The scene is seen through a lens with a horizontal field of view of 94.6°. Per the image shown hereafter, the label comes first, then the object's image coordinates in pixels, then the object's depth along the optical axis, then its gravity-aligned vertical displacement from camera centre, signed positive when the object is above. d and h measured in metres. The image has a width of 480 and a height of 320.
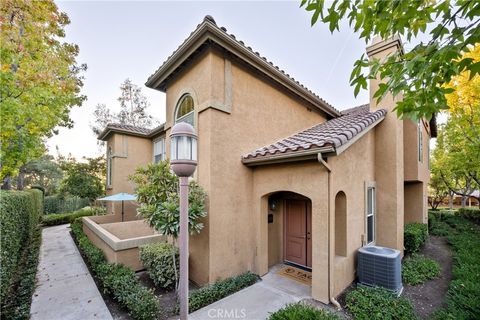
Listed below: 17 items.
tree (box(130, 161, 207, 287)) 5.93 -1.02
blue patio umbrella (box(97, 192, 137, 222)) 11.71 -1.78
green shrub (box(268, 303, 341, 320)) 3.97 -2.77
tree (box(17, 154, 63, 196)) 28.86 -1.36
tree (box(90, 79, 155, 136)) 26.44 +6.37
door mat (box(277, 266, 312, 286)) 6.86 -3.64
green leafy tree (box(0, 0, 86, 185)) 6.52 +3.21
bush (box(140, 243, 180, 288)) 6.34 -2.95
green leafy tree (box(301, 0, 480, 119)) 2.67 +1.61
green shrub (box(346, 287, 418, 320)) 4.91 -3.33
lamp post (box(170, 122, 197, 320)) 3.68 -0.06
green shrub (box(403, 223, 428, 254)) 9.02 -3.14
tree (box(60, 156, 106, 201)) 16.41 -1.05
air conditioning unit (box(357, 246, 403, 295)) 6.10 -3.00
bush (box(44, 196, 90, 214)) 22.11 -4.04
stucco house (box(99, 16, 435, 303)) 5.86 -0.10
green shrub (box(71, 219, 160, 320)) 4.89 -3.18
